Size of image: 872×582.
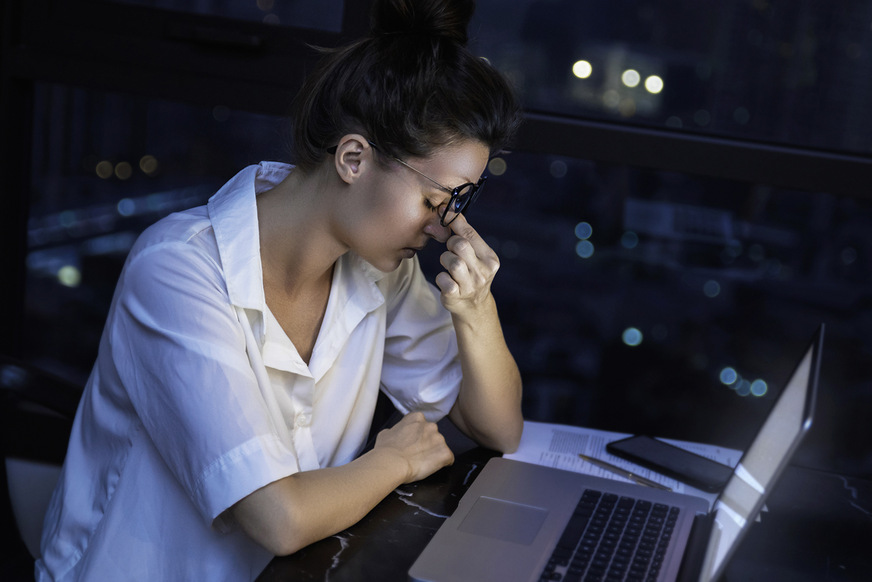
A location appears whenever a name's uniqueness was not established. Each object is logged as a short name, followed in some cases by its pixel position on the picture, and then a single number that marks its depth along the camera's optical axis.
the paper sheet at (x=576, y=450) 1.34
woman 1.05
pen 1.30
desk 0.99
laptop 0.93
